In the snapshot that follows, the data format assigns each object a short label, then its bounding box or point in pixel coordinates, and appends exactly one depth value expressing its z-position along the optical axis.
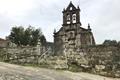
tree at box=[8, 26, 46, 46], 16.13
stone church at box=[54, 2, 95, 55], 11.40
